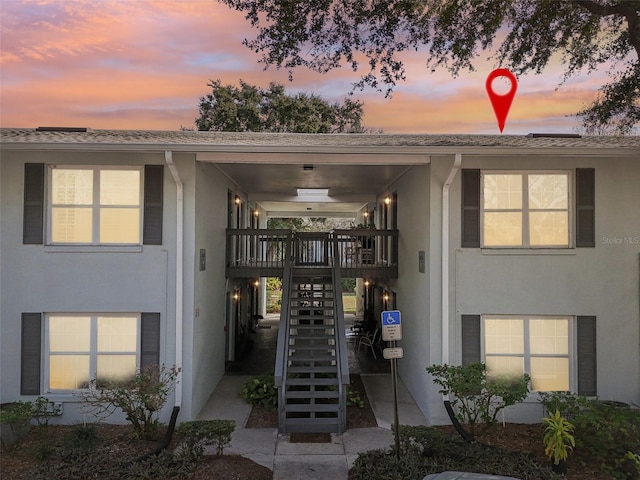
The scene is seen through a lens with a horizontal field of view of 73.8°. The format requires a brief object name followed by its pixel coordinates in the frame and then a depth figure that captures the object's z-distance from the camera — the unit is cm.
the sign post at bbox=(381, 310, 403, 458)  554
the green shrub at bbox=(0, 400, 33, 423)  623
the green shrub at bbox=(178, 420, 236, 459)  591
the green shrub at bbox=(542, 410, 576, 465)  564
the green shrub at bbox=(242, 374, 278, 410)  834
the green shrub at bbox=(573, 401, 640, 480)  559
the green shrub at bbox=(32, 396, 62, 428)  689
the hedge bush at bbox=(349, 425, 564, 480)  538
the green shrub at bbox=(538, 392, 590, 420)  638
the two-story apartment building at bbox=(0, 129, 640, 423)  743
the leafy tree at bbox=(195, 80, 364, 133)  2548
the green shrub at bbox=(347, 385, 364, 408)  828
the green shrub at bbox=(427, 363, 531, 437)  652
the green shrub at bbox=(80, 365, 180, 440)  650
